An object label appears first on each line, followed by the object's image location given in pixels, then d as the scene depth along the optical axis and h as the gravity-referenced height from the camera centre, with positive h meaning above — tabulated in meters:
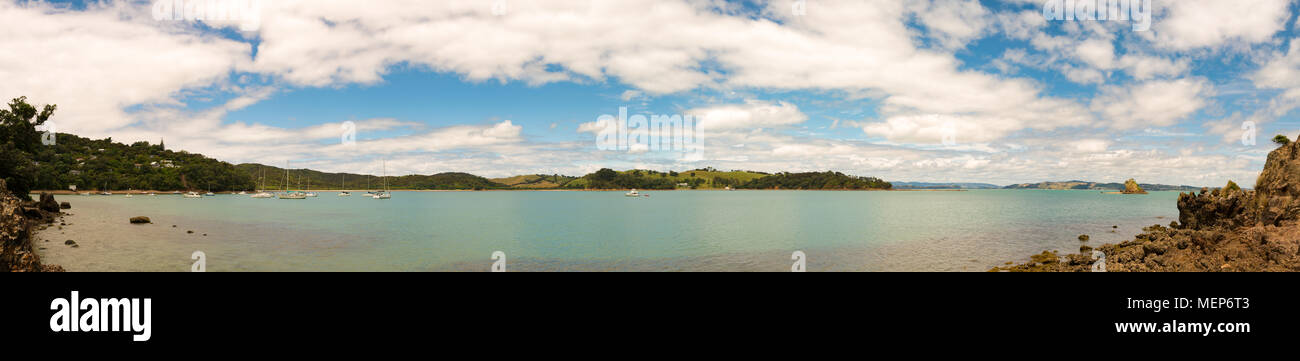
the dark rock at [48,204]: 54.52 -2.34
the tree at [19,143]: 41.34 +3.10
